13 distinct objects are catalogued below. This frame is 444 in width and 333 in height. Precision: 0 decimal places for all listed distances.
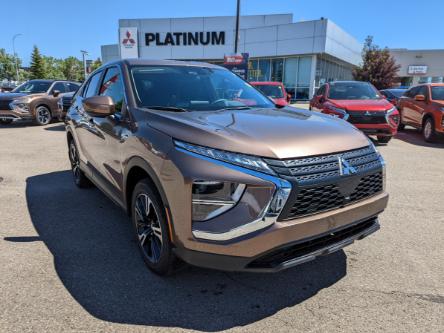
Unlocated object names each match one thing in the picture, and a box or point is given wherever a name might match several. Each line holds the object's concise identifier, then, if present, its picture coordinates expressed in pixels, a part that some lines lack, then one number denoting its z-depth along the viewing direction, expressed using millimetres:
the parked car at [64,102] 10545
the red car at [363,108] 8898
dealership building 29234
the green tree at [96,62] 87069
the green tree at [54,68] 80750
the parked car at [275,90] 12883
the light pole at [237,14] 18053
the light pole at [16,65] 71500
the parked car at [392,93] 16180
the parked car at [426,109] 10086
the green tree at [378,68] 35312
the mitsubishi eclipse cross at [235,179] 2260
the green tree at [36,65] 69750
